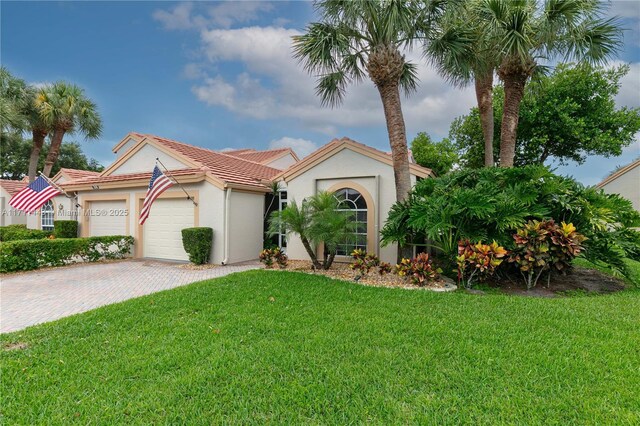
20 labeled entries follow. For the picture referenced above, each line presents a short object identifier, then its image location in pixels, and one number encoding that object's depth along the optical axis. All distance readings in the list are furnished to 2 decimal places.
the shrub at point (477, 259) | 7.64
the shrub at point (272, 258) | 10.80
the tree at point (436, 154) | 25.56
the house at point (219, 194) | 11.31
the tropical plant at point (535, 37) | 9.22
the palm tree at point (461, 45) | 9.55
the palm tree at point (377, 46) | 9.27
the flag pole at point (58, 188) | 14.70
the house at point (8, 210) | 24.89
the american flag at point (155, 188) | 11.24
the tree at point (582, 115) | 18.95
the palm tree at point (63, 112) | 20.17
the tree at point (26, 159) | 33.28
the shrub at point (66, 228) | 15.75
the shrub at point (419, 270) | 8.25
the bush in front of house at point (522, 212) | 8.02
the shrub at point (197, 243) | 11.74
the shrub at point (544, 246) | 7.61
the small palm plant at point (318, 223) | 9.45
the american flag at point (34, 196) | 13.56
